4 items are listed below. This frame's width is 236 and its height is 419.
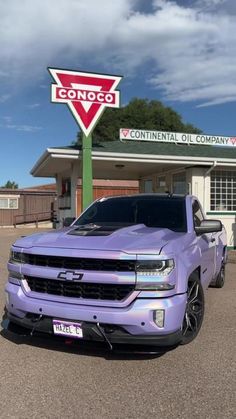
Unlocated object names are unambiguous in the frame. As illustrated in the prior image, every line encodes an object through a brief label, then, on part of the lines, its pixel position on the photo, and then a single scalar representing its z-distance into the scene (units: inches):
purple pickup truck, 183.6
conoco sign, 548.1
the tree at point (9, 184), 4971.7
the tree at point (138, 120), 1980.8
